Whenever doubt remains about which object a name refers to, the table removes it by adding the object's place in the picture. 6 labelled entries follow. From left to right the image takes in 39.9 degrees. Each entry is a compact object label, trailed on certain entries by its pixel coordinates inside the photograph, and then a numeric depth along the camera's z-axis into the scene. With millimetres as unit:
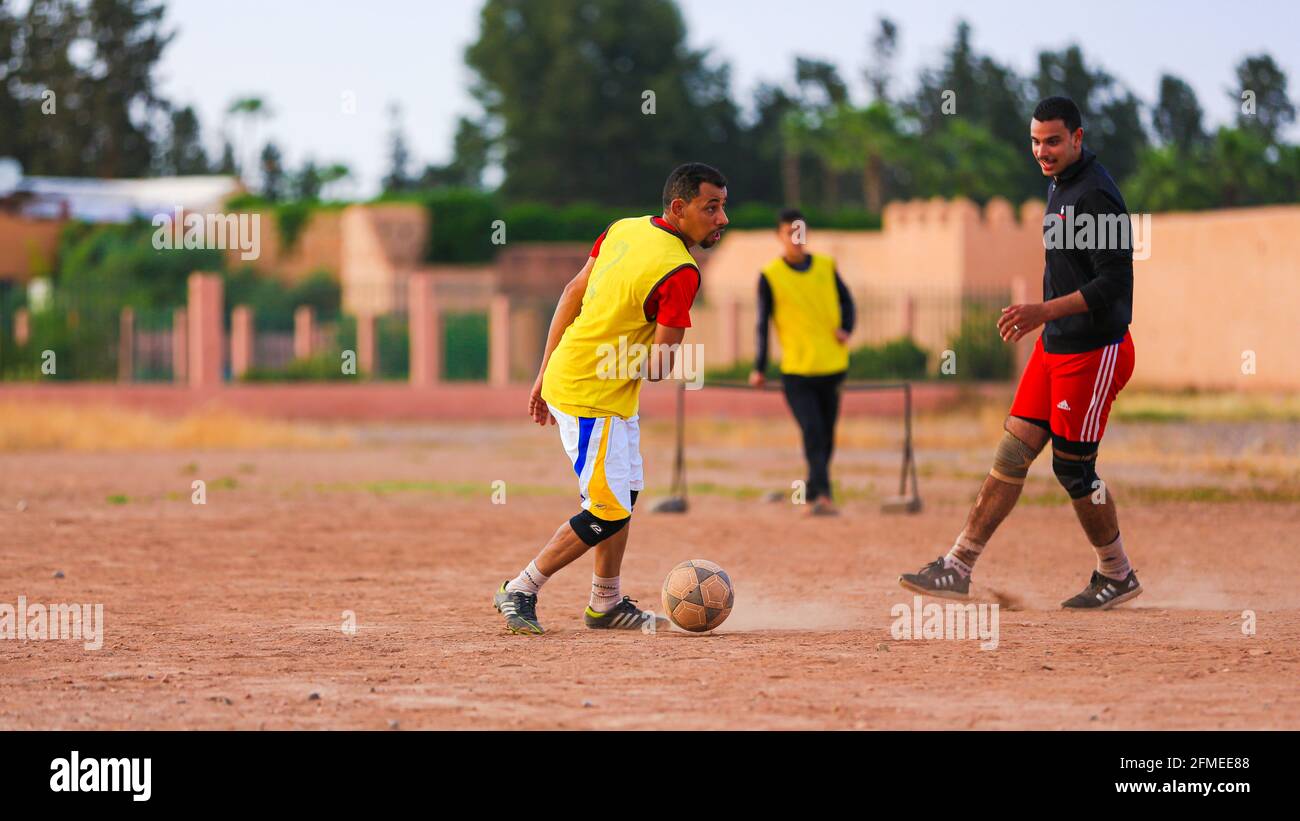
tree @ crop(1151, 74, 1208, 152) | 41375
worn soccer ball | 7586
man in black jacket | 7727
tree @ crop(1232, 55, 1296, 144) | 33125
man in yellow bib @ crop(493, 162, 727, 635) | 7164
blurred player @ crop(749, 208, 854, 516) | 12977
